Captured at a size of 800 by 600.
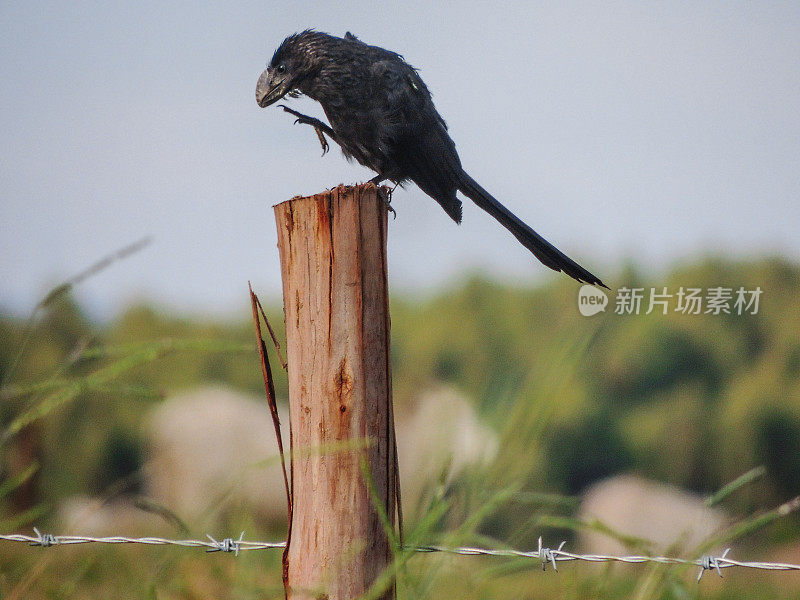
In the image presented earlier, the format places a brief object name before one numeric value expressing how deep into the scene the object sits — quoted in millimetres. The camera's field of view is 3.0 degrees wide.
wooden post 12033
